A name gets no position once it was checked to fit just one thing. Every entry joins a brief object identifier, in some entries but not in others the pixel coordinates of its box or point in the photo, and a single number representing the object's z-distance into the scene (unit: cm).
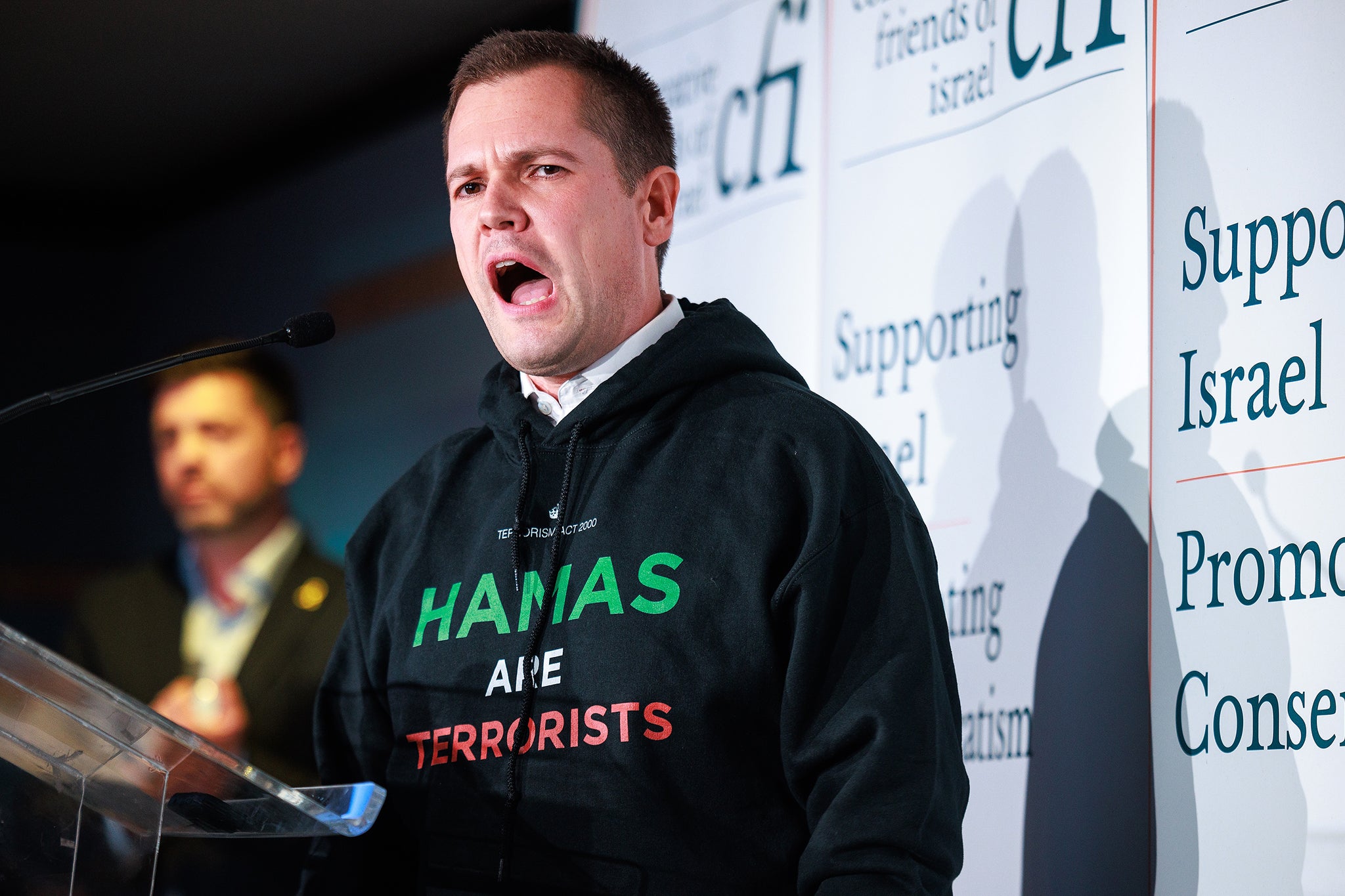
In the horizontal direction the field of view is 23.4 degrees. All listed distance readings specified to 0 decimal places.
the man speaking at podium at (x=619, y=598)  206
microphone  212
